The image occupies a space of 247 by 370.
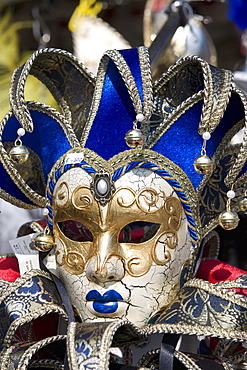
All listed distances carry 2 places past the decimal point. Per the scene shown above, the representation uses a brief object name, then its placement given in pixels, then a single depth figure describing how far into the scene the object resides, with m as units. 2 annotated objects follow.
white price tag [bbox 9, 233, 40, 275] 2.20
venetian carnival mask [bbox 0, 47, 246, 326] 2.09
